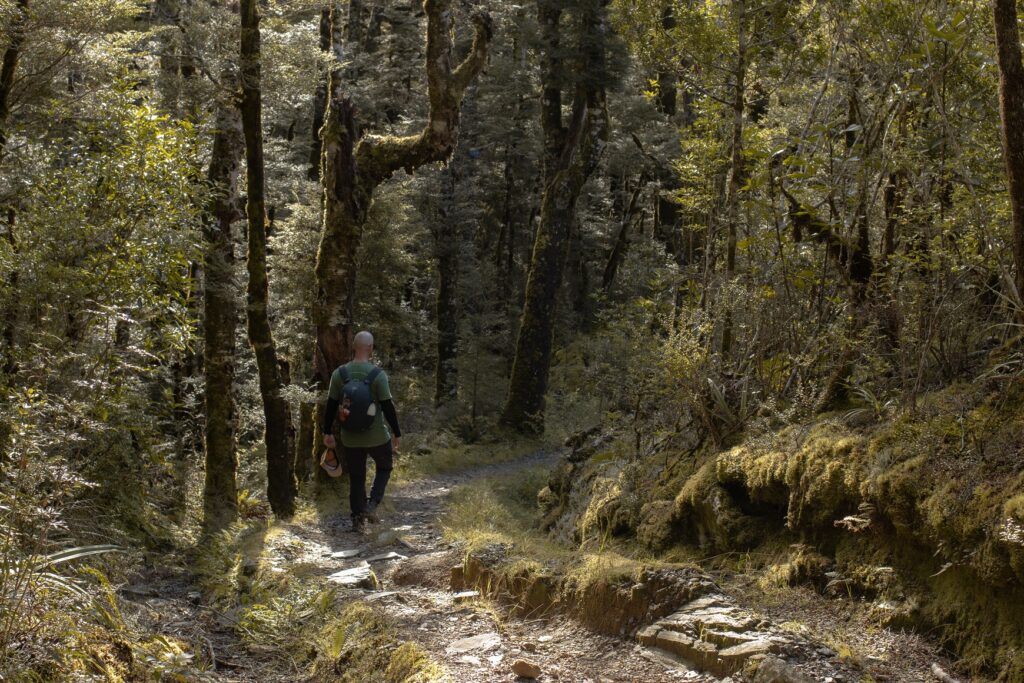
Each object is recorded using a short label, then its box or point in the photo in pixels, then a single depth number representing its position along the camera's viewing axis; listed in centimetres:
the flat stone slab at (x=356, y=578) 690
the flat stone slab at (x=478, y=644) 508
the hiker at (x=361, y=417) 902
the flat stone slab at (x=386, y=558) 788
